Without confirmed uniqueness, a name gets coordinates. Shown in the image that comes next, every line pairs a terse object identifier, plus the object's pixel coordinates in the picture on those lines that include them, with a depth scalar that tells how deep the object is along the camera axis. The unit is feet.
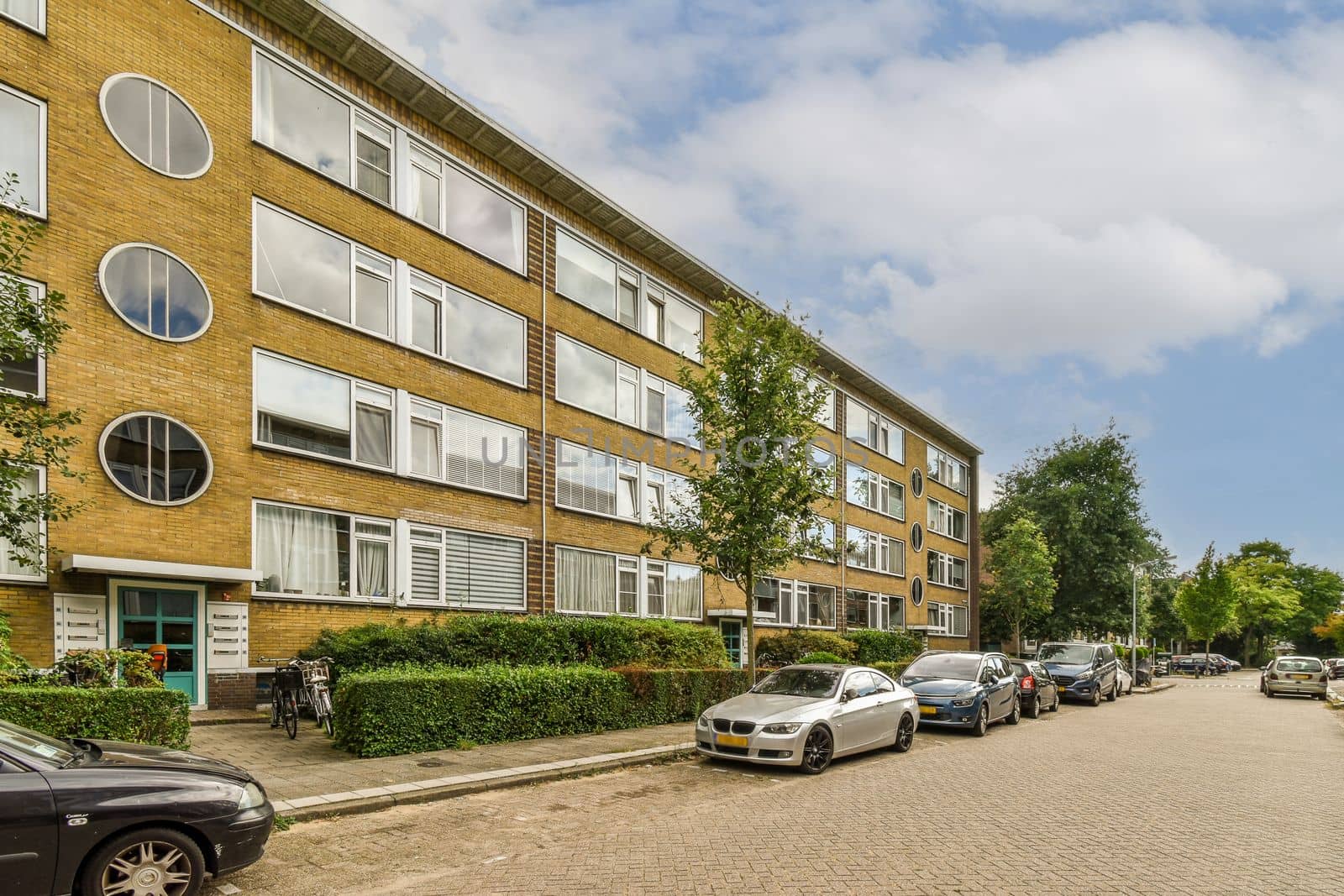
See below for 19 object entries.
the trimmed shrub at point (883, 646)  103.65
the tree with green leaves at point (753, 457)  58.08
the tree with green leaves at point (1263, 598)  273.13
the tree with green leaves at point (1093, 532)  166.20
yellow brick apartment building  45.14
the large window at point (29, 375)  41.83
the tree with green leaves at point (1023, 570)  149.38
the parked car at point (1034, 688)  72.33
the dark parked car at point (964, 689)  57.16
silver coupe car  40.40
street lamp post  128.98
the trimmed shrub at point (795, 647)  93.56
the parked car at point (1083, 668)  88.79
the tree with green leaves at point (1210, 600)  189.26
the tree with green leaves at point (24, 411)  28.27
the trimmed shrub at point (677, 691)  53.78
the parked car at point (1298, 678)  113.09
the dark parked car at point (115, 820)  18.19
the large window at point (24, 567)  41.63
